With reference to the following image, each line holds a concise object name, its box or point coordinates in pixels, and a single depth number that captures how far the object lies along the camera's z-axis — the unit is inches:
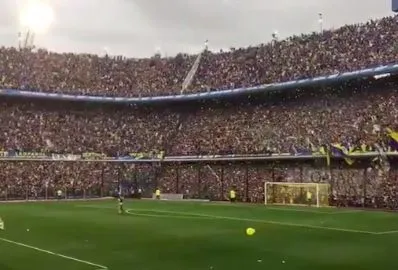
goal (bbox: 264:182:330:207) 1882.4
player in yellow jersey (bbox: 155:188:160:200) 2315.5
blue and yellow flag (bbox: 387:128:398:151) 1685.5
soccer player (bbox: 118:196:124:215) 1510.5
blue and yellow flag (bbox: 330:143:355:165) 1830.7
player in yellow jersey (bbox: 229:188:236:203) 2114.9
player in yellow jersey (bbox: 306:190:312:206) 1890.5
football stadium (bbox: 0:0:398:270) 1041.5
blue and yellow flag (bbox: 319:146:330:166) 1882.4
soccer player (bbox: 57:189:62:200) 2247.3
